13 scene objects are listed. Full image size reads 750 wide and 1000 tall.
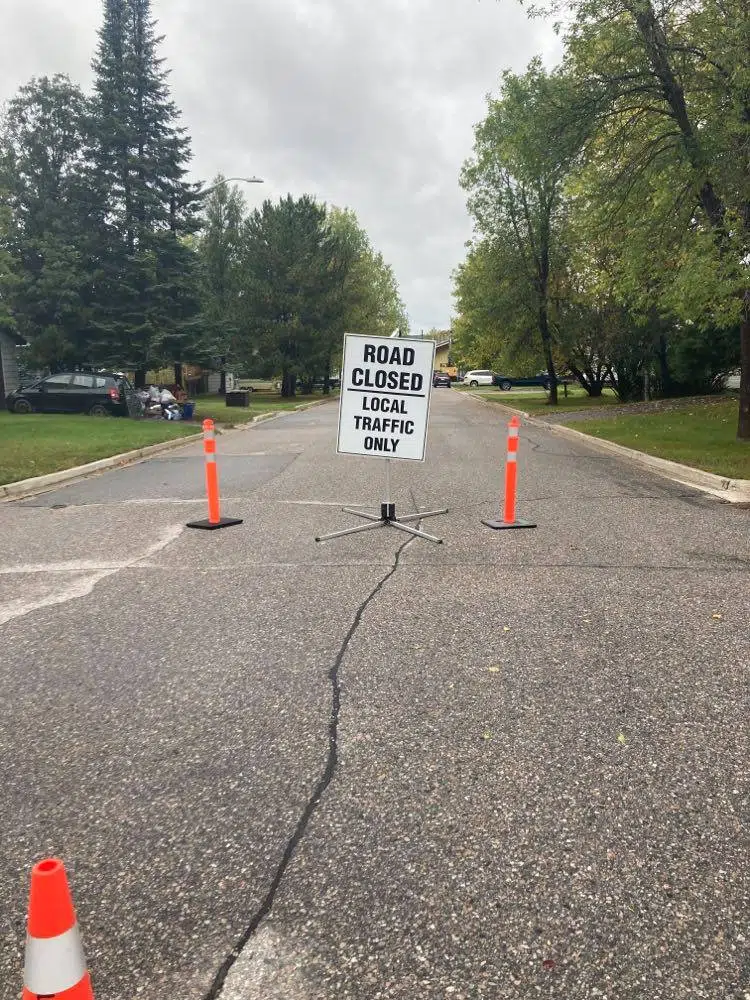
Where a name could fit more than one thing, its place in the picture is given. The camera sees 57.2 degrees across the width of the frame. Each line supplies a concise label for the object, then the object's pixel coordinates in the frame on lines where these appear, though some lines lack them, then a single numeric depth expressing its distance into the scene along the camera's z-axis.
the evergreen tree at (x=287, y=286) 42.12
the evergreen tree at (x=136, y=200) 26.66
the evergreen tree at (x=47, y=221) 26.48
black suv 23.78
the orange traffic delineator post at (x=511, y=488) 7.68
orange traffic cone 1.40
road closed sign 7.59
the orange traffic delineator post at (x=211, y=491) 7.91
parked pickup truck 64.82
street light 23.95
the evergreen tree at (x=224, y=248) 43.31
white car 73.69
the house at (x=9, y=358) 28.56
